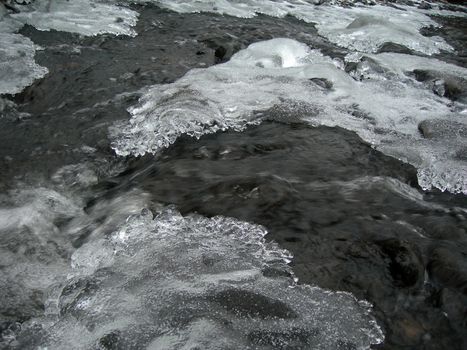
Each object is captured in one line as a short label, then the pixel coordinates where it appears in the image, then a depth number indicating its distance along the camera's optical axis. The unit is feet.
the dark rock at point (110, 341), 6.38
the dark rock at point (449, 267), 7.79
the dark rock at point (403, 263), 7.80
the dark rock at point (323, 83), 16.20
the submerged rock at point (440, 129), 13.38
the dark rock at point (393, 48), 21.52
